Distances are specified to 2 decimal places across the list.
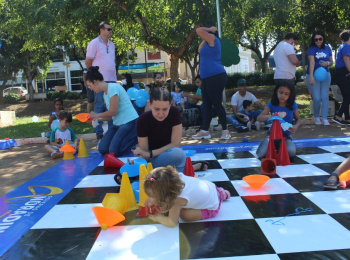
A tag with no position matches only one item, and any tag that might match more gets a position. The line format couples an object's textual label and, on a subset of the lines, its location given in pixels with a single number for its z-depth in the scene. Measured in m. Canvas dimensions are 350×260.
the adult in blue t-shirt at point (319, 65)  5.30
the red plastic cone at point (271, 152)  3.12
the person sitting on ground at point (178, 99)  6.01
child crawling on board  1.75
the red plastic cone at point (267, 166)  2.86
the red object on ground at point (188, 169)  2.64
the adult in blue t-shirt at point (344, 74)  5.23
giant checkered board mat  1.60
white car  26.93
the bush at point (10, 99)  18.56
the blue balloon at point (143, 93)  4.85
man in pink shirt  4.52
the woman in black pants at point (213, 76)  4.55
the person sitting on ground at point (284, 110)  3.37
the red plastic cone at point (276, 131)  3.29
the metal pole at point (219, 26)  6.08
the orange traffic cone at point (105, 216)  1.91
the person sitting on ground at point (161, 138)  2.67
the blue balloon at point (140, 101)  4.78
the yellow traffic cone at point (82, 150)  4.04
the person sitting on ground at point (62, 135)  4.30
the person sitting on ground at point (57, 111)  5.14
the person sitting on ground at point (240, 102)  5.59
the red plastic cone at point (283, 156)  3.14
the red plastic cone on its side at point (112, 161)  3.36
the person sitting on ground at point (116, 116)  3.73
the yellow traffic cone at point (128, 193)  2.25
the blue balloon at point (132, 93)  4.79
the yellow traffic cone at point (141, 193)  2.22
